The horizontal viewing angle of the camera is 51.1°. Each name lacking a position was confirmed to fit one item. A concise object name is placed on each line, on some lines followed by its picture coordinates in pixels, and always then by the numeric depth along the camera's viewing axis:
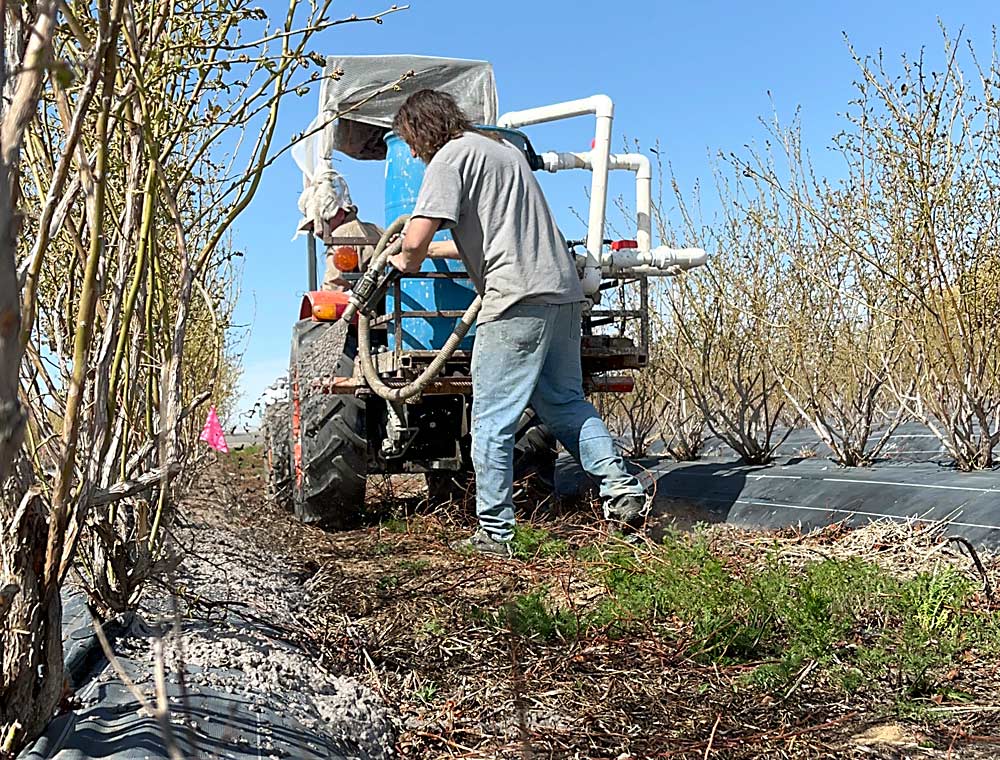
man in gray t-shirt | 4.23
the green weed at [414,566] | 3.71
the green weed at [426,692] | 2.42
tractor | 4.63
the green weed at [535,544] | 4.00
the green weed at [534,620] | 2.86
